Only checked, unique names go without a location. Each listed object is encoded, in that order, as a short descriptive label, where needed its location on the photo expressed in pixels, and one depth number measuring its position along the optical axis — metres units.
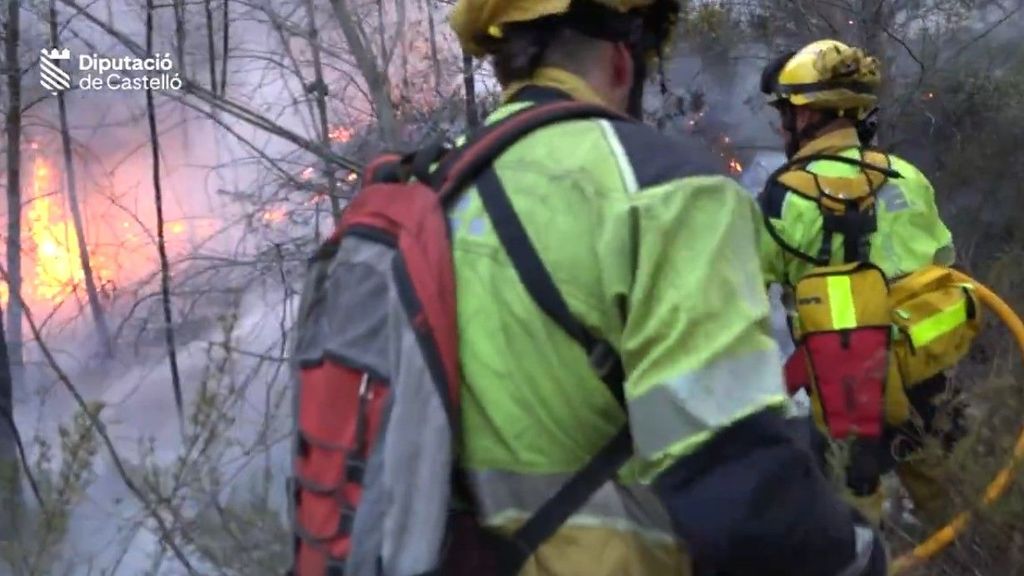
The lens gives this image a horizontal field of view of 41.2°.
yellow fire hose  3.54
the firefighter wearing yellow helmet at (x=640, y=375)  1.38
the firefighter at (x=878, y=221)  3.82
